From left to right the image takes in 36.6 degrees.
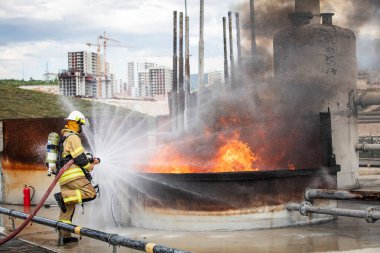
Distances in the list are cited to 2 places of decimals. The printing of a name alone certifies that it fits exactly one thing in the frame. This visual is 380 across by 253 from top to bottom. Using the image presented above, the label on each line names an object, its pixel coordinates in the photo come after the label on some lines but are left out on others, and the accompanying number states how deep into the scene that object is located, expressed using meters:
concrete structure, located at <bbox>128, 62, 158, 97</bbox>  58.69
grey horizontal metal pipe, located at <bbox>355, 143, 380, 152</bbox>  16.34
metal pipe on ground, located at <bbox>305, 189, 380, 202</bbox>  9.74
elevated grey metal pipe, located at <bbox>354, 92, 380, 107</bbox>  15.41
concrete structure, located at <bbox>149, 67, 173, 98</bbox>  58.03
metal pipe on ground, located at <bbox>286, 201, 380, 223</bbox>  9.30
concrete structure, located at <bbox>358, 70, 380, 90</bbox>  21.78
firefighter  9.20
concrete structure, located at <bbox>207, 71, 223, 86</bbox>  29.37
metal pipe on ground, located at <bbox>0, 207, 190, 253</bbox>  5.64
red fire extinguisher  14.98
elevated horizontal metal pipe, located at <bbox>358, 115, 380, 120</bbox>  36.34
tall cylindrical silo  15.46
